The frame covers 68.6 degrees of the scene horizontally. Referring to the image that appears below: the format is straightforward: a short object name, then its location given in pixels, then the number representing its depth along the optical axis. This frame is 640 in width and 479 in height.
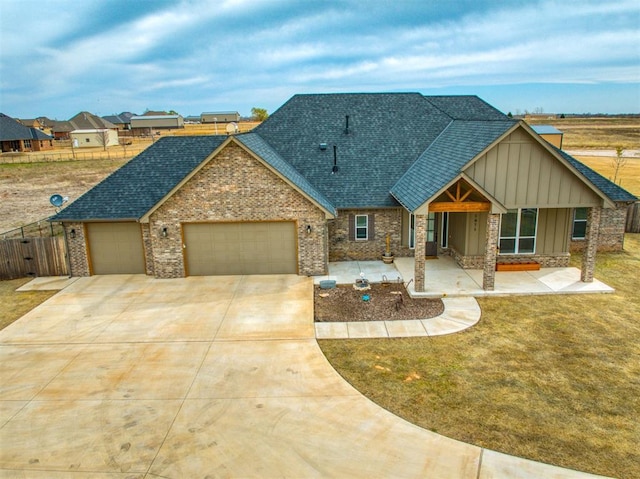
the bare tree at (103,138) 78.65
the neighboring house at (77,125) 102.76
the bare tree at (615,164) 38.84
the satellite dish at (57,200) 19.73
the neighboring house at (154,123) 110.40
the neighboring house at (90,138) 80.44
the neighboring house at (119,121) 127.50
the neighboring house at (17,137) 68.50
